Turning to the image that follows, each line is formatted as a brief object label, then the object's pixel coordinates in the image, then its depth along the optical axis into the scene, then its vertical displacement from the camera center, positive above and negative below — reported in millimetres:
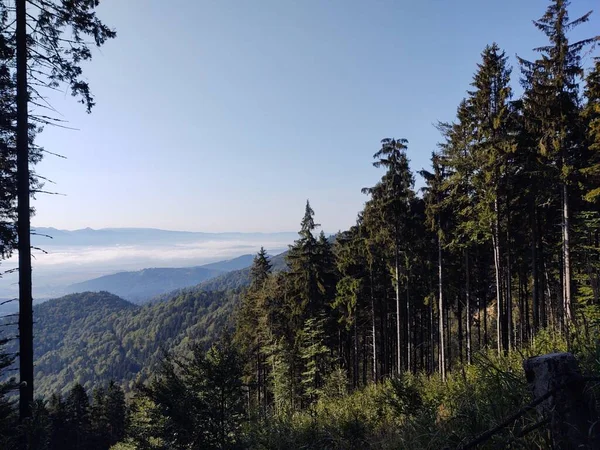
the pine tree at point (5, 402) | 8087 -4155
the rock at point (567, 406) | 1992 -1016
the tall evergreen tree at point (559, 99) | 15914 +6090
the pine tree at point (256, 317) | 33031 -8628
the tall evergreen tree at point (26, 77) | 8133 +4258
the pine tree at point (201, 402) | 7973 -3896
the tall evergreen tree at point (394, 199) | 20828 +2020
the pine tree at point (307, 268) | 27203 -2694
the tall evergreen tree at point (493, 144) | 17188 +4266
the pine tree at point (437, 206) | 20438 +1474
